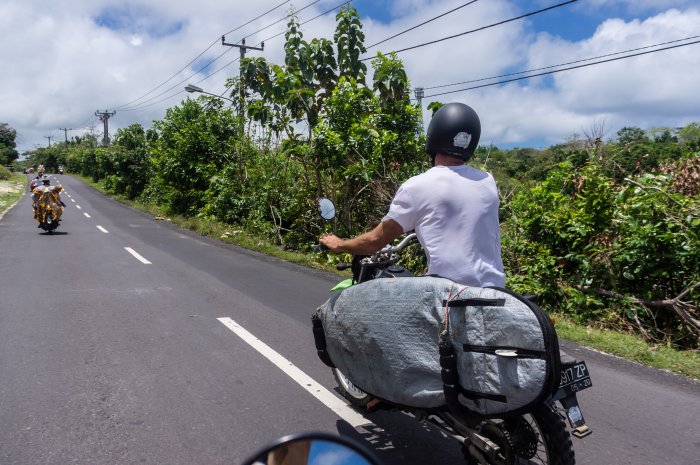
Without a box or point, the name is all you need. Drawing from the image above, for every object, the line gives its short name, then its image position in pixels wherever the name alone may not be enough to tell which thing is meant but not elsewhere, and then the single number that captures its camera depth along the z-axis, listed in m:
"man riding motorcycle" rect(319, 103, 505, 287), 2.77
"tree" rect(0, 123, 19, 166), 99.65
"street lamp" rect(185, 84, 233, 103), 23.01
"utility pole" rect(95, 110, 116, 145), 68.56
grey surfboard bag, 2.35
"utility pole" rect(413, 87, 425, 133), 11.48
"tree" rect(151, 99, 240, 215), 20.96
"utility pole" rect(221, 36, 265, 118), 26.30
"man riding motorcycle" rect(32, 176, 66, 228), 15.58
